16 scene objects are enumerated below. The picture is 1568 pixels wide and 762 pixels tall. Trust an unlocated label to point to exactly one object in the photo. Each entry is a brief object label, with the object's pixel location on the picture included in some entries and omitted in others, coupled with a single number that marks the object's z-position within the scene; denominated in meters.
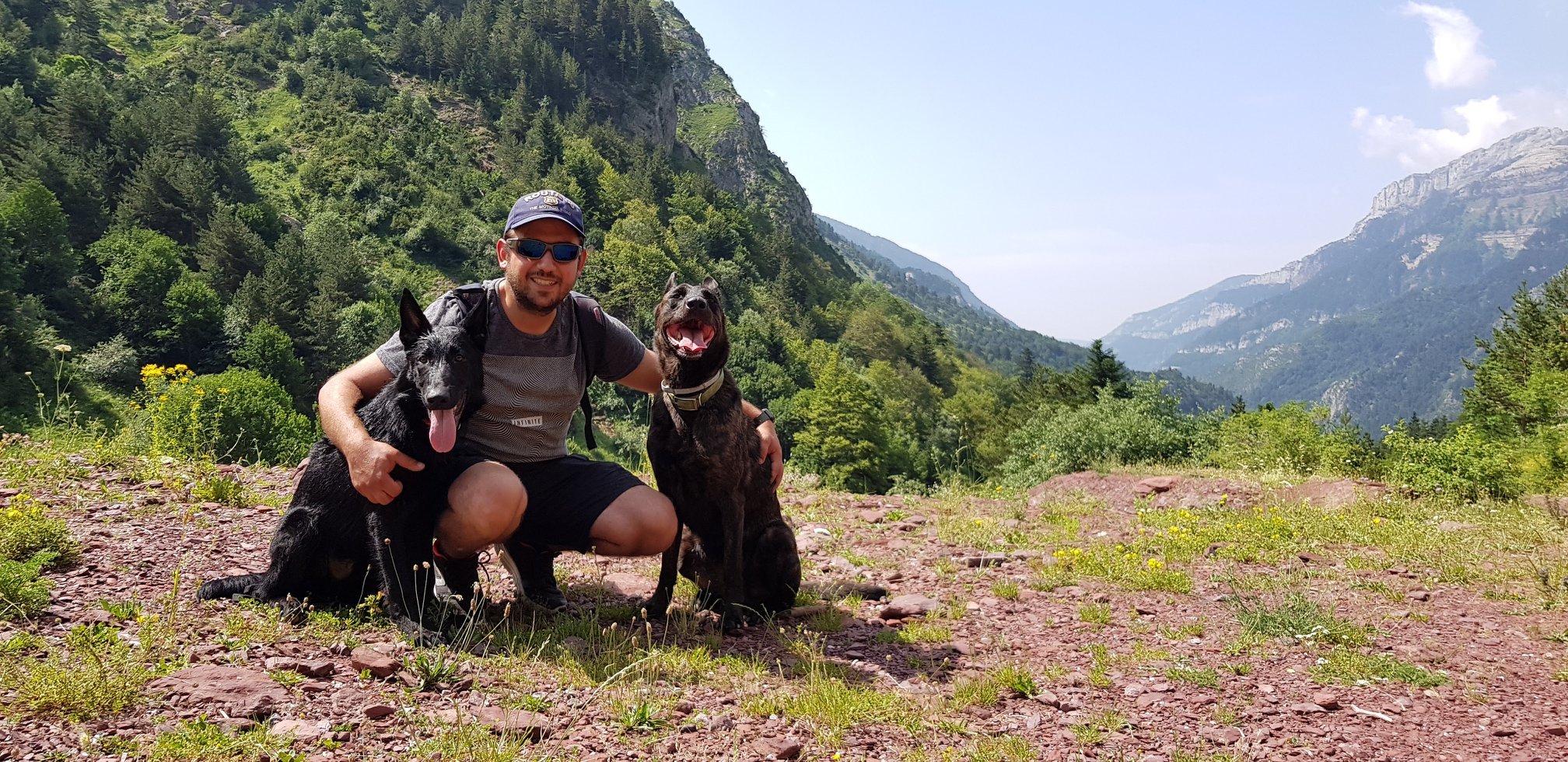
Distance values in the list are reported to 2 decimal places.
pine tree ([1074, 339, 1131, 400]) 41.31
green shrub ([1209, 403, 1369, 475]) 13.86
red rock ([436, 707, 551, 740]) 2.58
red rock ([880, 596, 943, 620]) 4.51
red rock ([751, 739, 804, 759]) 2.67
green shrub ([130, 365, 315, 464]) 6.55
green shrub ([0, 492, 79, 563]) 3.52
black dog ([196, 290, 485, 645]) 3.35
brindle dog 3.88
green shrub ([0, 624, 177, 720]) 2.31
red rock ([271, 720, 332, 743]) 2.39
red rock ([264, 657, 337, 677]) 2.83
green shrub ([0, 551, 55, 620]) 2.95
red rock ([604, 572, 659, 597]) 4.67
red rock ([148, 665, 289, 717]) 2.49
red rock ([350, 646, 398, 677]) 2.91
